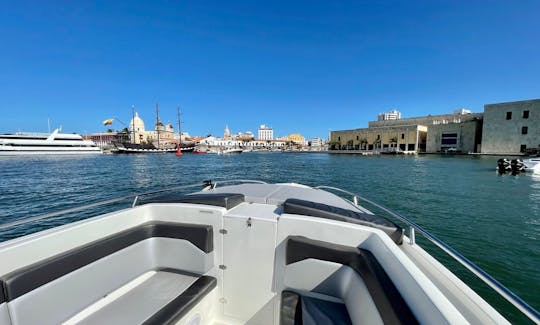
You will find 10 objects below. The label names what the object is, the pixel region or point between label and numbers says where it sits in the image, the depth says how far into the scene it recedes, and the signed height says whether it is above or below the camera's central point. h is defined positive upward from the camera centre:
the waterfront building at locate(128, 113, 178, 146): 99.38 +7.05
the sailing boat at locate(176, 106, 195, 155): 70.39 +0.16
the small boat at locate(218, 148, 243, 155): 71.31 -1.22
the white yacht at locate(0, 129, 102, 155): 45.25 +0.78
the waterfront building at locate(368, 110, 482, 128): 62.29 +9.08
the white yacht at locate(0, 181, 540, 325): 1.45 -1.01
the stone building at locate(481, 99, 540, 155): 41.78 +4.07
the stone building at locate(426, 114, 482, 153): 52.72 +2.77
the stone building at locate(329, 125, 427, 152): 64.19 +2.97
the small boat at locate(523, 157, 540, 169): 19.05 -1.39
